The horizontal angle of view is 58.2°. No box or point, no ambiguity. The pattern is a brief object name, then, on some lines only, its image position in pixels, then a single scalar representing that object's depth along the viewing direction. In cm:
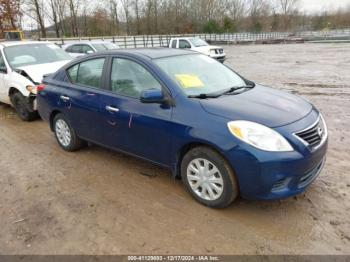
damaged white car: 682
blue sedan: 298
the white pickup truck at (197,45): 1780
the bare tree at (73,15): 3719
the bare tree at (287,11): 7712
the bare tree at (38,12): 3309
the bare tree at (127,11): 4741
